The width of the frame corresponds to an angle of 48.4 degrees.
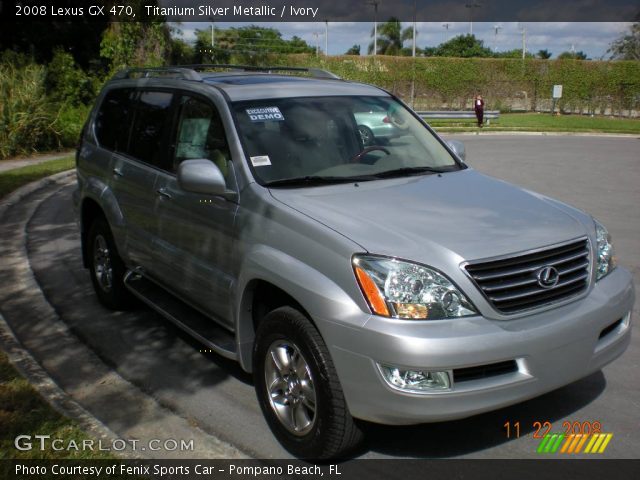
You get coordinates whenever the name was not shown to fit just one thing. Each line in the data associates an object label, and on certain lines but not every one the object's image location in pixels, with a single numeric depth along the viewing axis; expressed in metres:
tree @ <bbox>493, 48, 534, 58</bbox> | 95.78
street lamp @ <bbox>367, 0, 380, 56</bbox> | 77.50
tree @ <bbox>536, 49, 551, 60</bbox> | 114.69
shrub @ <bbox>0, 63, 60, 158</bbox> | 17.06
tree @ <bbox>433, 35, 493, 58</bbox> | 93.10
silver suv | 3.36
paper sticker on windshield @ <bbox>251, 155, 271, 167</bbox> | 4.40
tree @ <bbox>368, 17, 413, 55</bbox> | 82.06
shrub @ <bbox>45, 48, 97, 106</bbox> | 22.12
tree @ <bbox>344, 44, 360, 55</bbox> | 97.07
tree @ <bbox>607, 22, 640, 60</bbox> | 65.00
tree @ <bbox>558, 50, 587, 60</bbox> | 83.70
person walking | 32.94
